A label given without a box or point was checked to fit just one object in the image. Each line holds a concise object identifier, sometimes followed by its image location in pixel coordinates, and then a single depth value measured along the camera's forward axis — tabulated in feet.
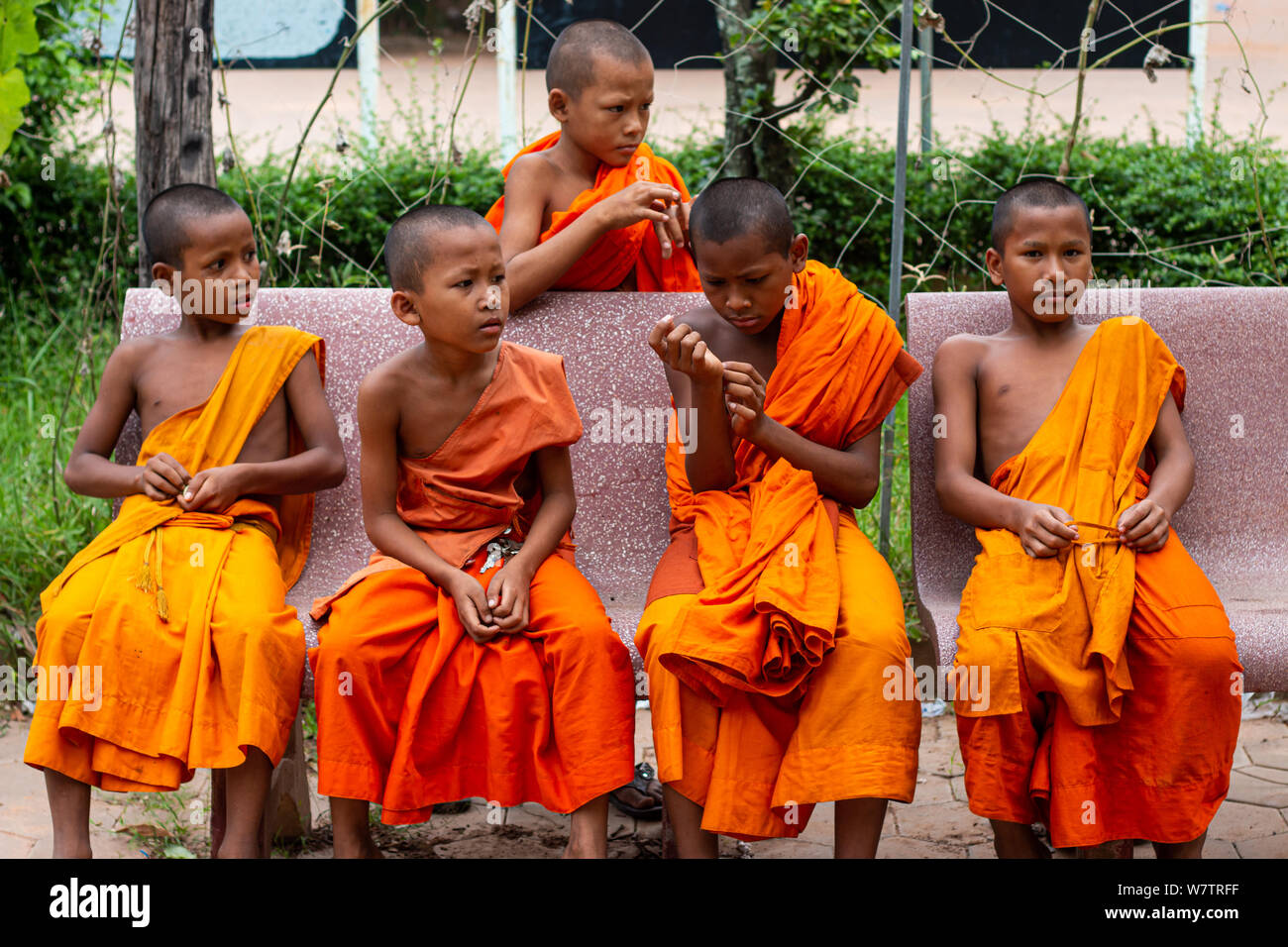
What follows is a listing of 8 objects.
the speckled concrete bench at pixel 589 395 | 10.50
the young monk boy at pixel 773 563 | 8.06
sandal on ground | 11.11
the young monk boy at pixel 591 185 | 10.68
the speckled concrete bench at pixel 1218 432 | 10.11
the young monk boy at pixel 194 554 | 8.45
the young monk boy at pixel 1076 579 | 8.18
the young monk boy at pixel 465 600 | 8.30
